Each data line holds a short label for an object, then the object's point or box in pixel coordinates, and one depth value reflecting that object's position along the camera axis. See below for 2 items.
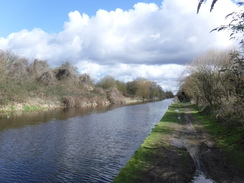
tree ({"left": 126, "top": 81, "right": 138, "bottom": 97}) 94.17
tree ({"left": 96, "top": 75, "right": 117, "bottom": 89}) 80.82
